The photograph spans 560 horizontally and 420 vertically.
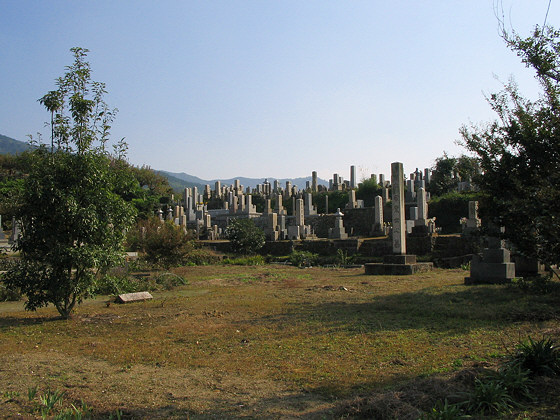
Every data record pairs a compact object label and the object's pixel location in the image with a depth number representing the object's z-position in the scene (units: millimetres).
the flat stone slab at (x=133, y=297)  11484
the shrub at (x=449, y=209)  32009
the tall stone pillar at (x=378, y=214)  29428
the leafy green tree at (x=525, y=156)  7992
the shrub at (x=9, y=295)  12039
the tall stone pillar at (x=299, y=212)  32156
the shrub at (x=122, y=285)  9883
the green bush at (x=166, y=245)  18781
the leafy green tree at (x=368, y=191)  43125
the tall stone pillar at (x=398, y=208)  18844
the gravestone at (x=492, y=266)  11984
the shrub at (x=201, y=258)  22767
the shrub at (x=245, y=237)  27406
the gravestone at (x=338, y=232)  28703
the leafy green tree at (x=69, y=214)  8570
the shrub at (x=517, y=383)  4301
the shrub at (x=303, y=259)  23234
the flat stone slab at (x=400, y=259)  18292
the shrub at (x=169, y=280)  14375
